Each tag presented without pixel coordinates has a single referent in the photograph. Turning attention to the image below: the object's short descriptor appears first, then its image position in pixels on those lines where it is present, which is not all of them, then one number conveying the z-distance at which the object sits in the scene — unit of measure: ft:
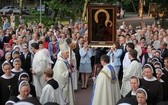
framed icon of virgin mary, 48.07
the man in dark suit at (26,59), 45.54
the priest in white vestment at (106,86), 36.55
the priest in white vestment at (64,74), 40.45
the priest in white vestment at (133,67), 39.99
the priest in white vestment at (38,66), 44.06
